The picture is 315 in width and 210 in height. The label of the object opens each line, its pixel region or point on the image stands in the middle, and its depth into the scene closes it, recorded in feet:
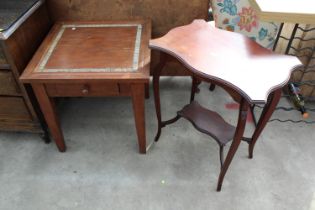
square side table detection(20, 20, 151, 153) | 3.76
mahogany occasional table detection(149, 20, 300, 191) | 2.97
